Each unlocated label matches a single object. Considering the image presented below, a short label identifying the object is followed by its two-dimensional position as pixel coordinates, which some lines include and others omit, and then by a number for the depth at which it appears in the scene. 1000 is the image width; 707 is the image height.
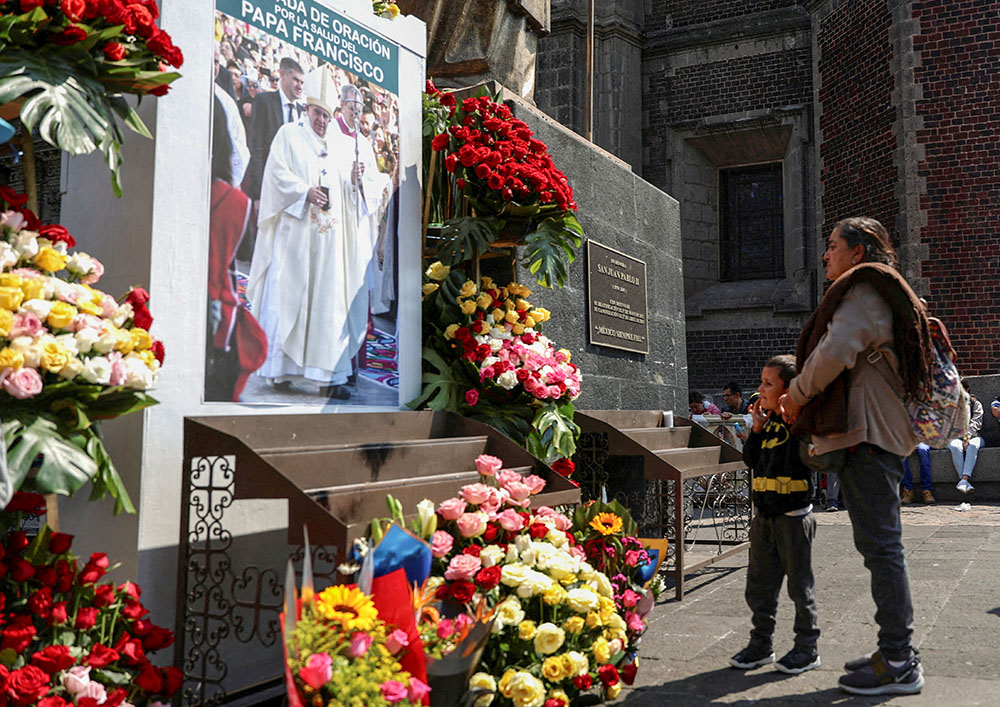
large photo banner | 3.99
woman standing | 3.70
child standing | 4.08
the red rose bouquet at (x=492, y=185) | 5.14
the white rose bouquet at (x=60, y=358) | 2.68
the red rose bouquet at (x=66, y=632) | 2.67
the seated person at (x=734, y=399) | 13.45
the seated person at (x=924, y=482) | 12.00
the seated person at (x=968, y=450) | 11.73
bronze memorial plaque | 6.87
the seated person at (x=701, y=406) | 13.38
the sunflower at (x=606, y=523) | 4.11
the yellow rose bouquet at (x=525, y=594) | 3.25
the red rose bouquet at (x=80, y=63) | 2.79
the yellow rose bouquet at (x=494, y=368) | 5.09
